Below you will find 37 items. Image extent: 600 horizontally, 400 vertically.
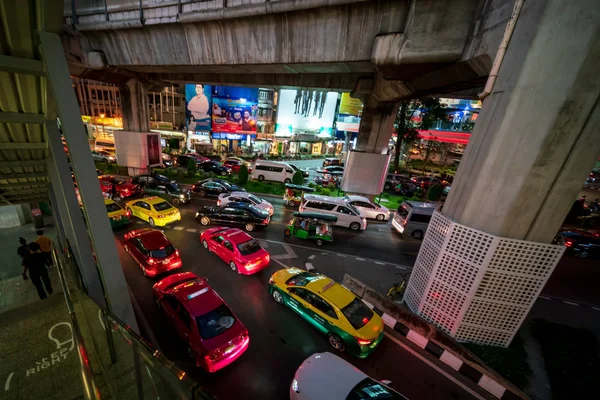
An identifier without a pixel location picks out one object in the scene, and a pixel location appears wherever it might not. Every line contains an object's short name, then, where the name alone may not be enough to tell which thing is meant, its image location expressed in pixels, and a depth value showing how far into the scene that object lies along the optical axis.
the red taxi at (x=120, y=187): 17.28
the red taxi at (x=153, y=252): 9.08
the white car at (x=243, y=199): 16.03
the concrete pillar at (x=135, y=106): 20.53
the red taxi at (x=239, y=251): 9.80
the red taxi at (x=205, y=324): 5.80
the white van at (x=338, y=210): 15.73
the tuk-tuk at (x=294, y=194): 18.91
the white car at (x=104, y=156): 27.56
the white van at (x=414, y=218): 15.13
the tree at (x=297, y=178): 23.20
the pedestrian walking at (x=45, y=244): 7.15
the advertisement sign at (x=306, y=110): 38.53
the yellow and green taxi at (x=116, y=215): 12.42
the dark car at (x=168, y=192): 17.08
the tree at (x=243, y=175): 22.34
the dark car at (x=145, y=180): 18.28
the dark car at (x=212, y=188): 18.67
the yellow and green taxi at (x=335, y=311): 6.68
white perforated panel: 6.46
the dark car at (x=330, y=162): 34.64
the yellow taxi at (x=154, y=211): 13.26
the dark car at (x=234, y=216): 13.96
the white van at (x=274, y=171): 24.58
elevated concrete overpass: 7.36
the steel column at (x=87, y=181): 3.21
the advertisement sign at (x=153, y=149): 22.17
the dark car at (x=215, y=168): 26.38
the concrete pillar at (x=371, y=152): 16.70
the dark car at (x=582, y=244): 14.88
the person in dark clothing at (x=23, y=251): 7.04
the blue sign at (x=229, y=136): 35.84
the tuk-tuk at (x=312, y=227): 13.15
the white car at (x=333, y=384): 4.77
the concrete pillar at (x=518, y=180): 5.17
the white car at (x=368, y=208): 17.81
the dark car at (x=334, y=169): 31.49
